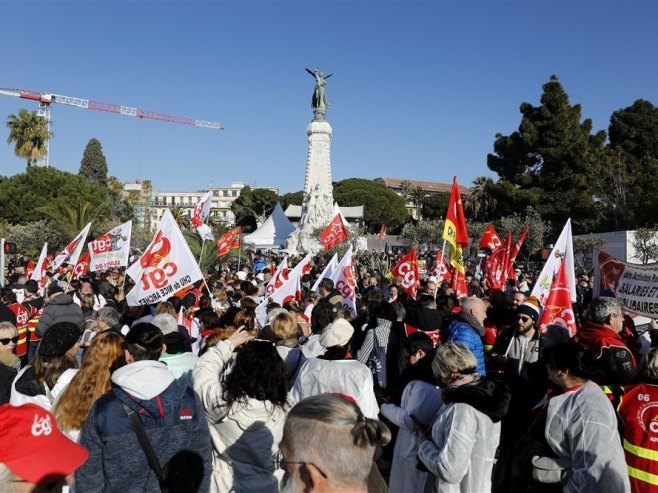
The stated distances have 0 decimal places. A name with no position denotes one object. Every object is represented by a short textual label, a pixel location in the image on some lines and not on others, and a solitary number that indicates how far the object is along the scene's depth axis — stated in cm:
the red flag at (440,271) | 1363
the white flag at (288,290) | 969
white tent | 5572
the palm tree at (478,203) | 6562
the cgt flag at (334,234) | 1895
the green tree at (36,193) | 4569
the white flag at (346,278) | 1086
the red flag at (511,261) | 1476
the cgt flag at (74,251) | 1251
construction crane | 10431
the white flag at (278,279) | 1151
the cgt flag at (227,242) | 2050
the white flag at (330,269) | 1193
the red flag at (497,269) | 1403
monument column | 4694
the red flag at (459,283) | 1119
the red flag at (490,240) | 1697
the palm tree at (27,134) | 5288
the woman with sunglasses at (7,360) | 454
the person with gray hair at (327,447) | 192
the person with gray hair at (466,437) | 322
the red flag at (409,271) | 1355
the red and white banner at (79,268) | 1381
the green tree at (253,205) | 8650
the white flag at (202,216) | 1898
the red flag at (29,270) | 1600
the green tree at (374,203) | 8069
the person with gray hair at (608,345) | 403
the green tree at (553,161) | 4169
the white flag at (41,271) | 1332
